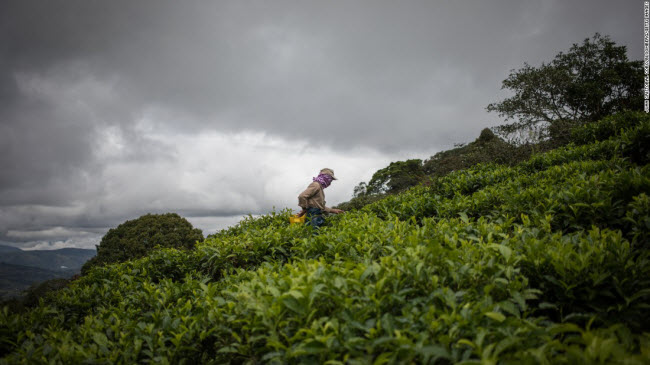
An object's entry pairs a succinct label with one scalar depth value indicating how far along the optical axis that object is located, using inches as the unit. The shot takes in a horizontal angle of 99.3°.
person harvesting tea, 271.9
